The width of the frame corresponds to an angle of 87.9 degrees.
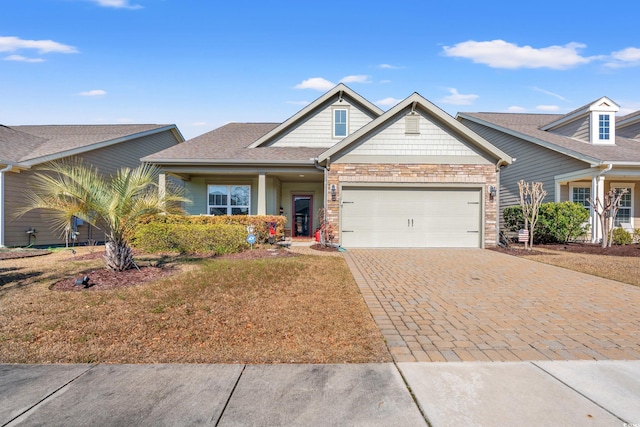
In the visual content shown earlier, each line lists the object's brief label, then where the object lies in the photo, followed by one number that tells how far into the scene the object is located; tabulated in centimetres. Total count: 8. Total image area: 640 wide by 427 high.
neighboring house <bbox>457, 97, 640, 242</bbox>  1352
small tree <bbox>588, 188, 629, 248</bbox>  1228
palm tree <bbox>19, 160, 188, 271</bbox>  640
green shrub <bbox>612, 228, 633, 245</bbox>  1420
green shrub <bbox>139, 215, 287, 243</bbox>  1191
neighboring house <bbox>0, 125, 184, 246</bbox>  1184
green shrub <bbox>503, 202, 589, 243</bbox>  1362
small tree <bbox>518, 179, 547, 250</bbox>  1254
